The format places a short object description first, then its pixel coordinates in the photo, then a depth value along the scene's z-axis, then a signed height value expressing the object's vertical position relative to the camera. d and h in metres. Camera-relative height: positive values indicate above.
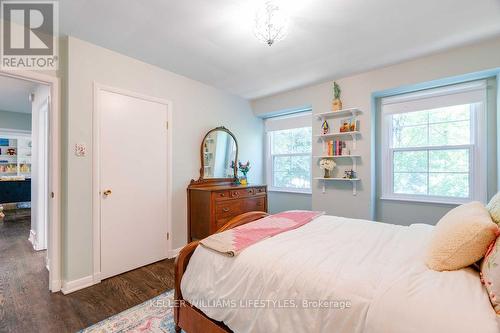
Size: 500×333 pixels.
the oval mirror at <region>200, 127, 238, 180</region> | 3.42 +0.19
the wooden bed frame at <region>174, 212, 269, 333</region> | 1.32 -0.89
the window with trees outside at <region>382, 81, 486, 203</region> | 2.60 +0.27
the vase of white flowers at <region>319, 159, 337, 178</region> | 3.32 +0.02
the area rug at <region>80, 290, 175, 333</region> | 1.66 -1.16
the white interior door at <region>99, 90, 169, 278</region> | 2.42 -0.17
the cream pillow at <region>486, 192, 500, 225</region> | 1.14 -0.23
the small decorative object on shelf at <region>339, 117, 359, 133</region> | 3.14 +0.57
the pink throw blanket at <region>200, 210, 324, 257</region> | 1.40 -0.46
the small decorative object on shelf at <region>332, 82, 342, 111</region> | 3.23 +0.96
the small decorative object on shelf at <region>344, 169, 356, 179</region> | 3.16 -0.11
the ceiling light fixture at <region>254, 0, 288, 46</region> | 1.77 +1.20
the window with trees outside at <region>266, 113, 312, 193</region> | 3.97 +0.25
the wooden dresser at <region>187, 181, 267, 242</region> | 2.88 -0.51
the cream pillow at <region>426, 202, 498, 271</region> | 0.98 -0.34
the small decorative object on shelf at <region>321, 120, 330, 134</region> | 3.39 +0.57
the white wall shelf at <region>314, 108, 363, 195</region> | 3.13 +0.44
